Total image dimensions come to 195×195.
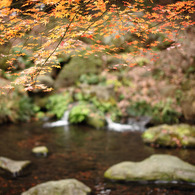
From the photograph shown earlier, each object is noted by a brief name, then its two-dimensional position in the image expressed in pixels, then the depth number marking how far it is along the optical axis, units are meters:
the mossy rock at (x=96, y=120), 11.91
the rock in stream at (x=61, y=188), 4.62
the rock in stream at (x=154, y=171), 5.51
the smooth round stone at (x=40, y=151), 7.53
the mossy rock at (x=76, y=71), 15.32
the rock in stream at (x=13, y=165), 5.98
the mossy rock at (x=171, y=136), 8.26
